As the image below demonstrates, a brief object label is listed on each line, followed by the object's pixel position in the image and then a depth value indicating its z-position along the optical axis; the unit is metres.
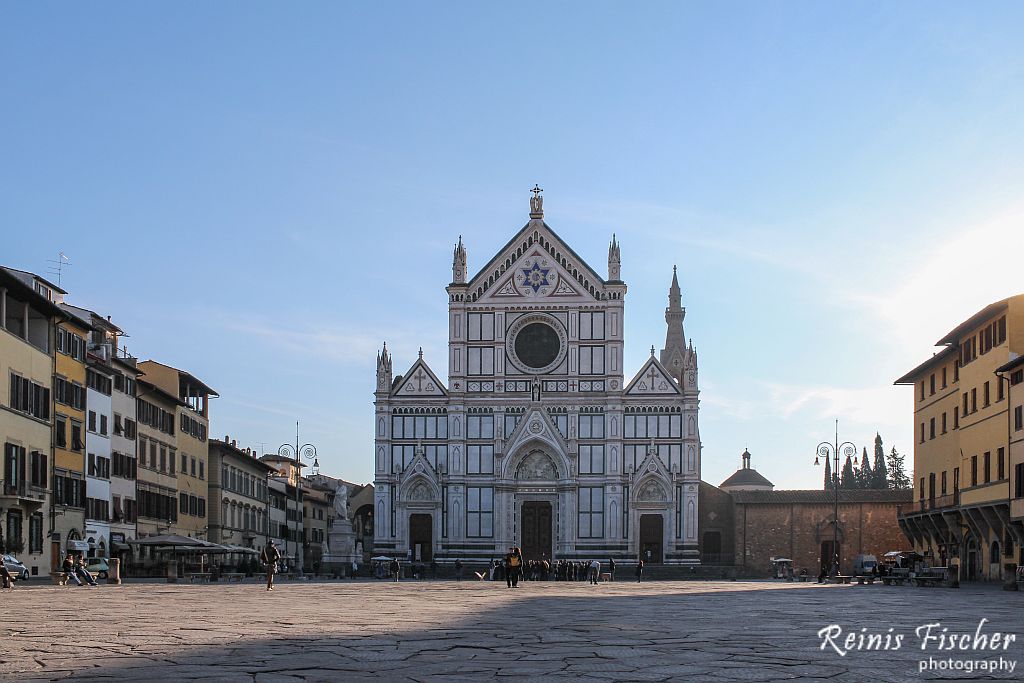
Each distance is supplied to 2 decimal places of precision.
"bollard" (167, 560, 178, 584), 51.09
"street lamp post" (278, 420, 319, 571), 66.75
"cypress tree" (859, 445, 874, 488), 141.62
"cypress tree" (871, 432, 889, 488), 141.38
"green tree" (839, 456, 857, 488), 140.75
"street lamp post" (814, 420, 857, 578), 62.42
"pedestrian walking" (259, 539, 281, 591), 37.38
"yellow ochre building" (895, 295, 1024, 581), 51.22
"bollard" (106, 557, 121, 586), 44.88
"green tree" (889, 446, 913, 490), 146.88
